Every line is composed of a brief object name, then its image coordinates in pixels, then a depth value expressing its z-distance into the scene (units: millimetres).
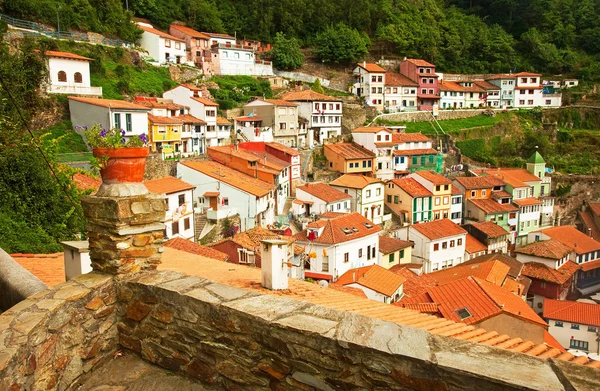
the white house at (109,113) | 28797
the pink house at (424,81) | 62656
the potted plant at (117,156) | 4383
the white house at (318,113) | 48594
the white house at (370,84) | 58938
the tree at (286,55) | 60656
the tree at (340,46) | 63750
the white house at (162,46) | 52000
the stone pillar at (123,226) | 4258
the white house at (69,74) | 34159
